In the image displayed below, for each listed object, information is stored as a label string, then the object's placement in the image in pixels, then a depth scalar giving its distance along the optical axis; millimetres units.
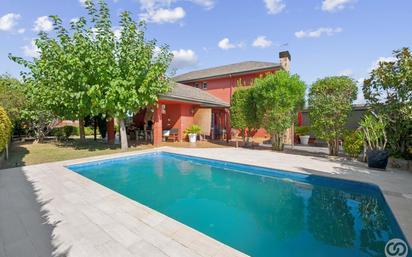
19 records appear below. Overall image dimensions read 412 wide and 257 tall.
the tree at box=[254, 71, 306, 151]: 12266
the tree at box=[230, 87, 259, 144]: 14438
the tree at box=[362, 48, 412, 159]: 8562
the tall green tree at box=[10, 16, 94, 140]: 10836
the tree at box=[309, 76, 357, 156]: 10625
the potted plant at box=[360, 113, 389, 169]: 8594
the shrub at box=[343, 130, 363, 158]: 10375
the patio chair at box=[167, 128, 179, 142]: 17844
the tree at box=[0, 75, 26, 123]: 13616
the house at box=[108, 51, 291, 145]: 16662
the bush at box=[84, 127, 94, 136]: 26766
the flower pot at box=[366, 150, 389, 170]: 8539
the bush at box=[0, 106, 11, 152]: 8168
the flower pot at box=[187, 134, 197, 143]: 17359
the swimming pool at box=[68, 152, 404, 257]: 4195
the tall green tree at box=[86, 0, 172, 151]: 11047
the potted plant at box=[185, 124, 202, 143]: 17391
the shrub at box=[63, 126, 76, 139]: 20347
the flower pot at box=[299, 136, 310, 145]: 17078
